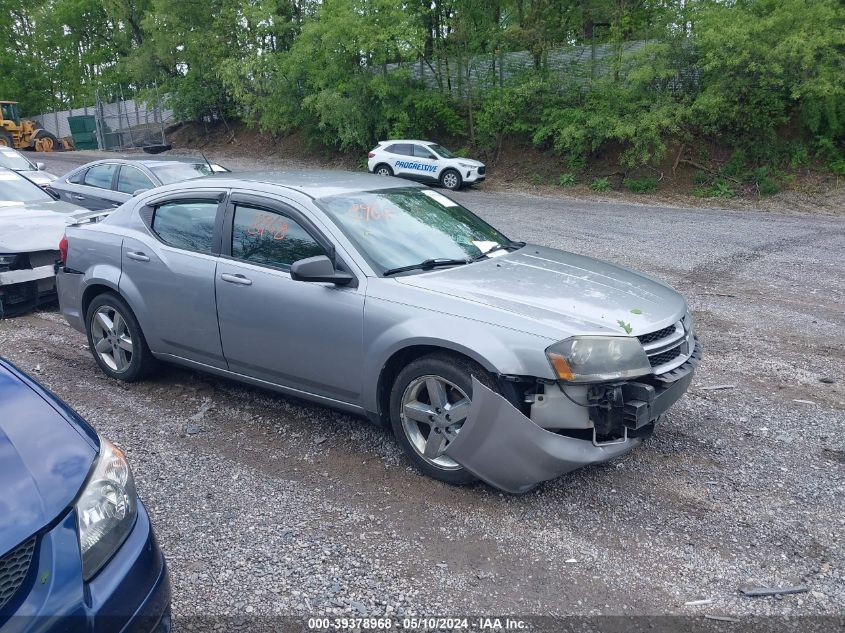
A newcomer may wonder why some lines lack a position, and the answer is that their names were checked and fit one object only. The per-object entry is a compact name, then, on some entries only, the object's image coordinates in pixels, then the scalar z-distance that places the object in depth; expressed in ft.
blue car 6.54
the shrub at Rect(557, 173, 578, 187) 72.74
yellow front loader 116.67
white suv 71.56
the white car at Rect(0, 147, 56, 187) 42.93
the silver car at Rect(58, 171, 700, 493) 11.89
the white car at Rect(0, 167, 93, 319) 24.30
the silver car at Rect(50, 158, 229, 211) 33.91
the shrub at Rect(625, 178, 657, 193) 67.77
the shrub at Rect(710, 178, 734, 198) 63.50
